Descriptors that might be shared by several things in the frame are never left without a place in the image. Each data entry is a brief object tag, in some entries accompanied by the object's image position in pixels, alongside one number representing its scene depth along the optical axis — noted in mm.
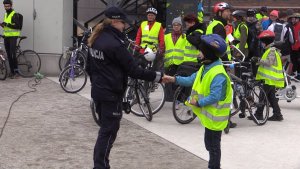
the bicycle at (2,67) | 12273
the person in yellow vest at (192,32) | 8561
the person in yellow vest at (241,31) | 11234
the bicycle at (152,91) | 8930
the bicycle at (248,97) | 8344
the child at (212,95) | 5113
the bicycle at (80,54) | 12459
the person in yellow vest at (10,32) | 12375
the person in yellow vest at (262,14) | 15586
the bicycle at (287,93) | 9984
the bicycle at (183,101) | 8433
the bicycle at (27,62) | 12961
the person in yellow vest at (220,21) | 8227
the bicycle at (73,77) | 10664
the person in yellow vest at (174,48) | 9008
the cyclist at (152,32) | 9672
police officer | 5129
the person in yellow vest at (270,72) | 8633
